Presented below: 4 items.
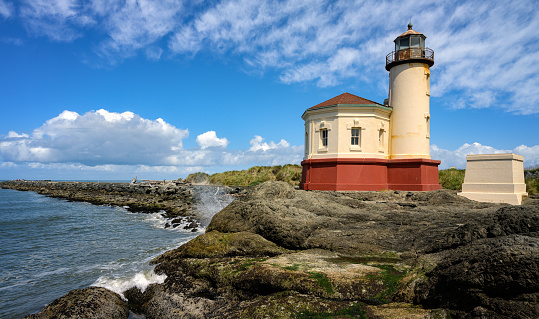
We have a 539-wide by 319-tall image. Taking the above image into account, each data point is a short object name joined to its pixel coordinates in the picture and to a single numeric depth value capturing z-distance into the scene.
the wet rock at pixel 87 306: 5.19
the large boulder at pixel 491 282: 3.37
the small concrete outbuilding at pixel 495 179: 14.02
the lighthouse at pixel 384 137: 17.20
